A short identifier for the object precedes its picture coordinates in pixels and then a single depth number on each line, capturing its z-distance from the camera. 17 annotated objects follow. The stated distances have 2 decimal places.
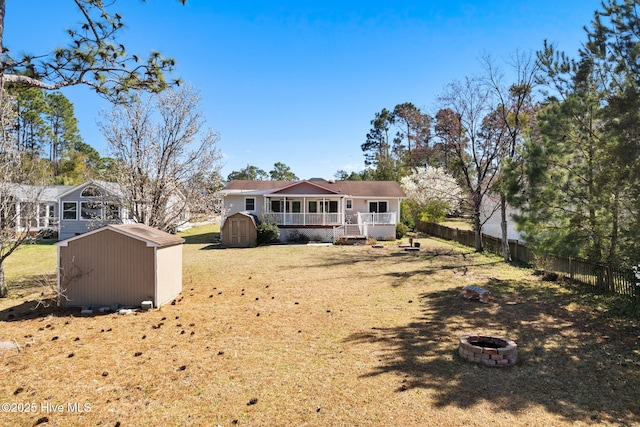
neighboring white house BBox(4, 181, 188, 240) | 13.09
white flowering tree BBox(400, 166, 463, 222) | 28.89
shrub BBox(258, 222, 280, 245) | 22.20
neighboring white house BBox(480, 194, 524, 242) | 21.62
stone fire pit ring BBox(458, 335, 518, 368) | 5.38
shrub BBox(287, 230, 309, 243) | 23.38
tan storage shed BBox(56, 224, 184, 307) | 8.41
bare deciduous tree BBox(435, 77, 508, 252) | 17.98
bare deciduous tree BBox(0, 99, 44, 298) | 9.43
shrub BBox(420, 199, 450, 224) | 29.47
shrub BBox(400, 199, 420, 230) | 31.77
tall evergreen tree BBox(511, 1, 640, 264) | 6.80
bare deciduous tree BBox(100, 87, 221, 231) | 12.37
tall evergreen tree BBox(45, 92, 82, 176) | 41.06
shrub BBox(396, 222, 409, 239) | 25.92
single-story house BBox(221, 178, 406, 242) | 23.86
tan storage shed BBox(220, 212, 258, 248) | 21.66
